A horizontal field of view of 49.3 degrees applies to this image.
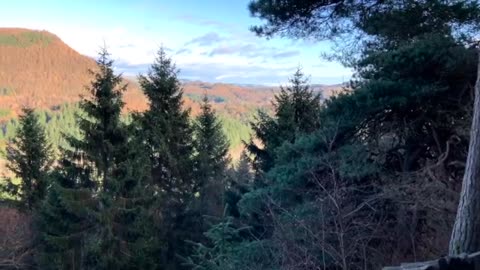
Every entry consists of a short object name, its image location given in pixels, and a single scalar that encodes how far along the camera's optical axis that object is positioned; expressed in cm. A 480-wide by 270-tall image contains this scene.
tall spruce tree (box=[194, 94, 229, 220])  2475
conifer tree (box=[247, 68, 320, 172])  2058
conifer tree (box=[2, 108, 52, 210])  2408
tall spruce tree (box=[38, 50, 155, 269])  1775
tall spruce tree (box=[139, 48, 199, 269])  2231
